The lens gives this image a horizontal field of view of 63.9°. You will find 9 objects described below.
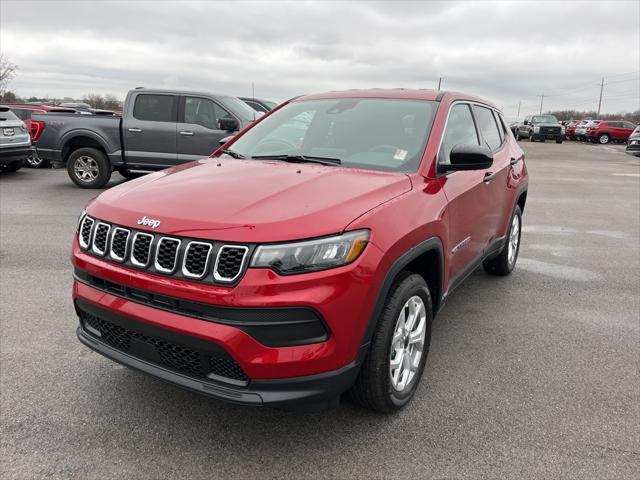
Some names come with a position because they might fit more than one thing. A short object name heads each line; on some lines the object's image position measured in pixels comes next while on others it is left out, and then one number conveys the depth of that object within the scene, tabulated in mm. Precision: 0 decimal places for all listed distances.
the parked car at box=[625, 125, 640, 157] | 20938
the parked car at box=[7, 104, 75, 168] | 13852
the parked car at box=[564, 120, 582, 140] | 41425
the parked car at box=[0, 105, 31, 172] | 10734
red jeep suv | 2168
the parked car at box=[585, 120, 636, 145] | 36562
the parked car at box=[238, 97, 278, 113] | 13938
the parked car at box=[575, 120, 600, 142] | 38312
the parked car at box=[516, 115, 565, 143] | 36625
